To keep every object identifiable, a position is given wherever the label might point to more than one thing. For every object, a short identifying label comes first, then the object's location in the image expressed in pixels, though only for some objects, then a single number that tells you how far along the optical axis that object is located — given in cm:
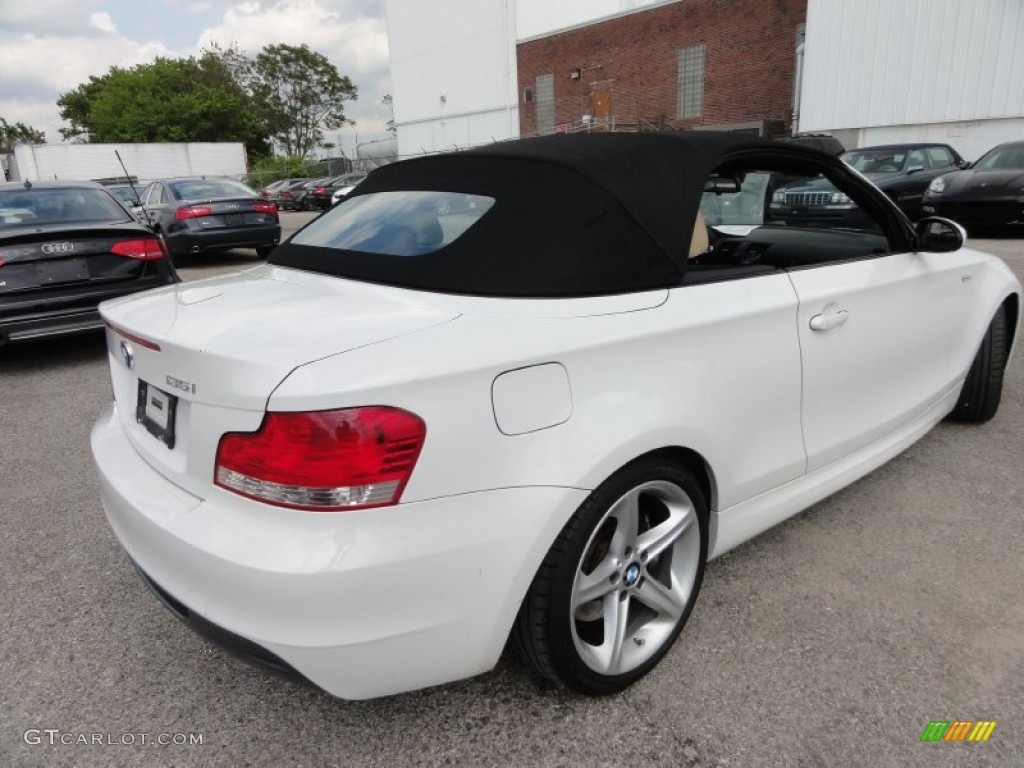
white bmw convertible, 155
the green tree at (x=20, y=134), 7675
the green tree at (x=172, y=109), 5206
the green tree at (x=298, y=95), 6412
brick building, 2741
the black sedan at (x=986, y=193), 1034
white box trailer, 3706
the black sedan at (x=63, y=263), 538
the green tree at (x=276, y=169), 3935
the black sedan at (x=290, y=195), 2831
